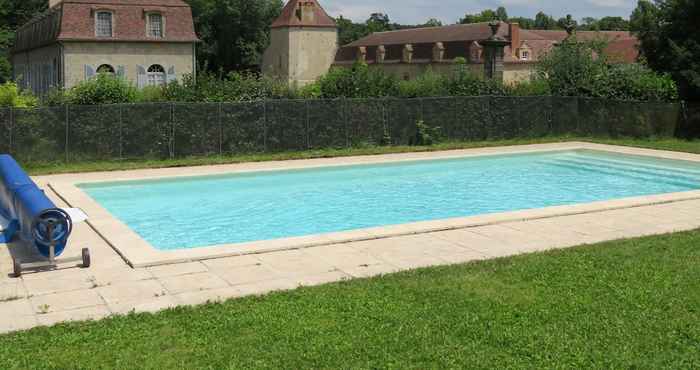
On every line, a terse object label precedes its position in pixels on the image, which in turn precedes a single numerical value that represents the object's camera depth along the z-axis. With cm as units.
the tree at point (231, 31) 7019
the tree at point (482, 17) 12470
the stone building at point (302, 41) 6606
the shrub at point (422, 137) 2438
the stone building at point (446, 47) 6981
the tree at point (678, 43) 2870
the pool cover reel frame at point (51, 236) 852
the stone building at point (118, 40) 4047
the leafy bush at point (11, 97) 1878
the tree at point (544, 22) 13060
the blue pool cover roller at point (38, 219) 855
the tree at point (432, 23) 13342
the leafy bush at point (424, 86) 2486
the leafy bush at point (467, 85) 2602
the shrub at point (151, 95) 2093
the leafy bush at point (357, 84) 2375
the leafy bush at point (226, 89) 2122
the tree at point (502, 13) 13275
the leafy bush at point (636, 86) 2758
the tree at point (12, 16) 6091
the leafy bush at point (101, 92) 1973
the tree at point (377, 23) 12051
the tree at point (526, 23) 12738
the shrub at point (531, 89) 2716
